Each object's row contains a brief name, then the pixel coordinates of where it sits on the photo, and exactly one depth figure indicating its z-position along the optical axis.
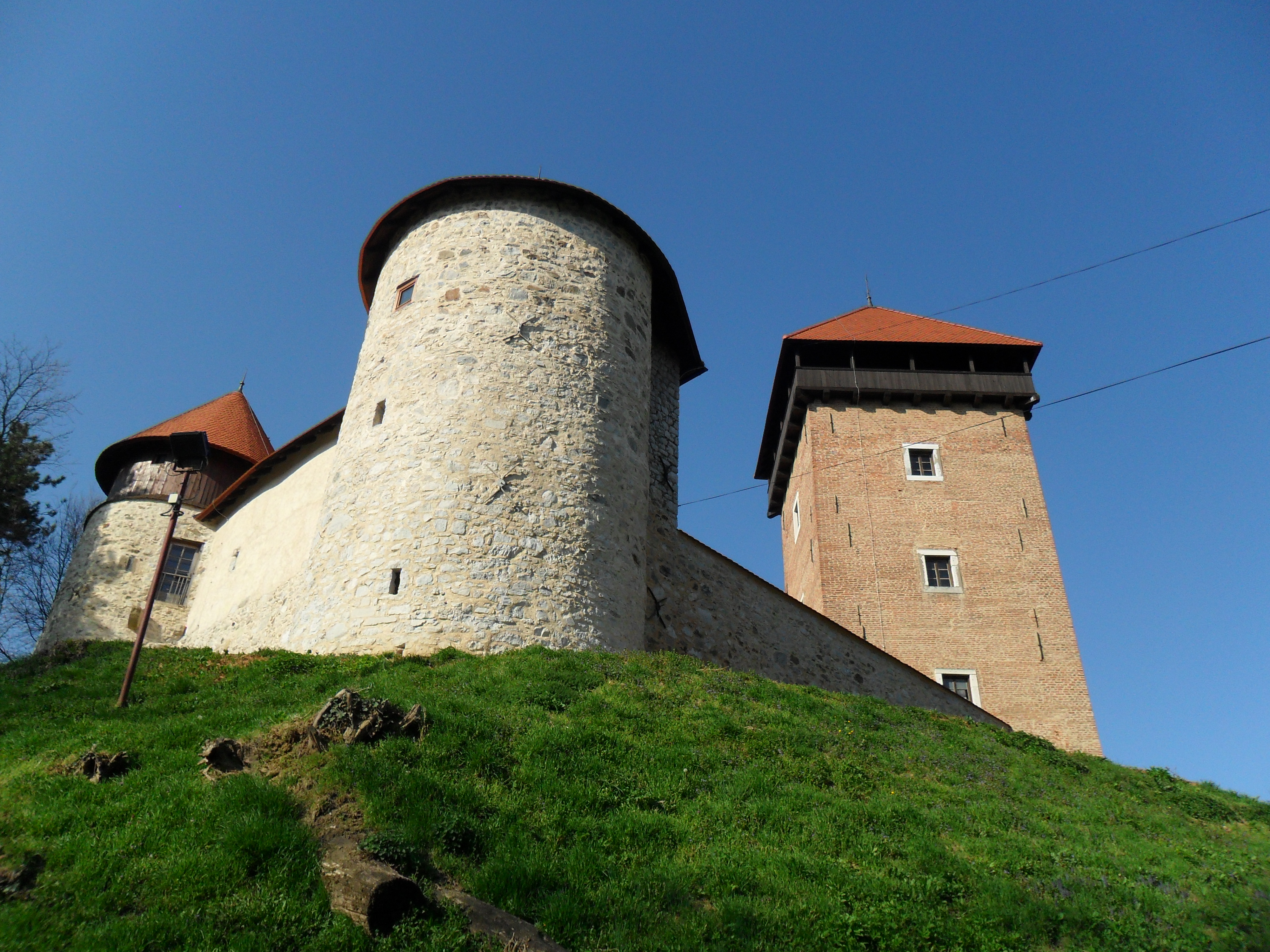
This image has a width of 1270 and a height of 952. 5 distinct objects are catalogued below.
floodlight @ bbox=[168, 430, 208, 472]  9.04
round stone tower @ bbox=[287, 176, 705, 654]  10.44
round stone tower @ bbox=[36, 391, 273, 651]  19.88
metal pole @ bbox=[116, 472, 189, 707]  8.04
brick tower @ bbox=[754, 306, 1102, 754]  20.20
